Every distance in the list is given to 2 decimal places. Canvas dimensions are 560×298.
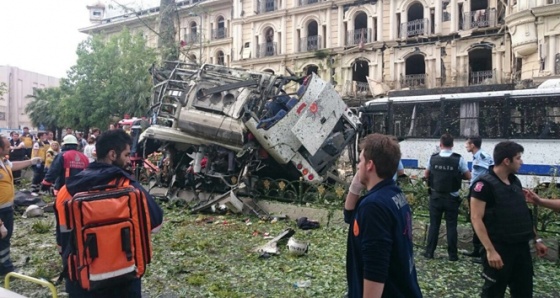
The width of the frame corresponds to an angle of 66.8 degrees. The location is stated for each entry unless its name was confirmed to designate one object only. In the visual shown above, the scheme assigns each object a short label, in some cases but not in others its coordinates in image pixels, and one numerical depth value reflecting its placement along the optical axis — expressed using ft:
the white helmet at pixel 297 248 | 20.62
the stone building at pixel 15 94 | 171.11
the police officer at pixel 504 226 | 11.58
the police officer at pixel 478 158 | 22.76
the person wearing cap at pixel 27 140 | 51.41
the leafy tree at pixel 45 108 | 112.47
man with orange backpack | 8.96
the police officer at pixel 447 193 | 20.42
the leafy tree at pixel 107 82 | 88.02
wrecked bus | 29.96
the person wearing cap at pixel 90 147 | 36.57
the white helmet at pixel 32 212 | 30.76
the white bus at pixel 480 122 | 39.81
